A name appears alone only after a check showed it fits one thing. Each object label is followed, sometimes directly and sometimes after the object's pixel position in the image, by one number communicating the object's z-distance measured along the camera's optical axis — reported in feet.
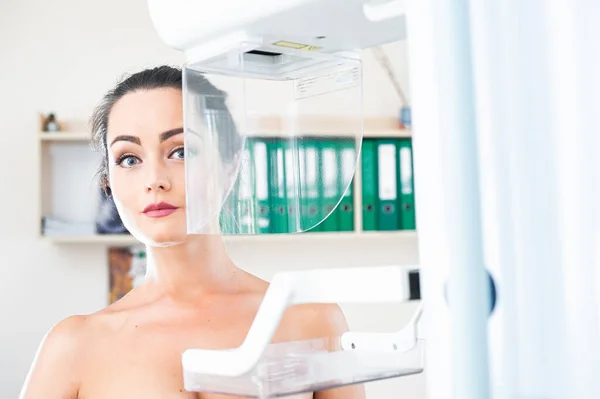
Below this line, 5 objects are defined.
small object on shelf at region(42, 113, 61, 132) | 9.94
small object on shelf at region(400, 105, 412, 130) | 10.80
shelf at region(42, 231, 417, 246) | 9.80
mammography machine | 1.87
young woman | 4.66
